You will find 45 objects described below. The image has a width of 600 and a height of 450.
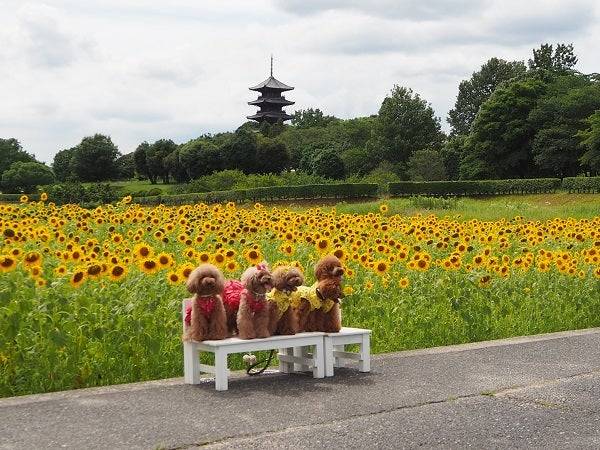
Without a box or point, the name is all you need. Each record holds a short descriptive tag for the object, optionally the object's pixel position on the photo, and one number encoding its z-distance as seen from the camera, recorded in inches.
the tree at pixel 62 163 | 3833.7
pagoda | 4178.2
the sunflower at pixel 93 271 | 288.0
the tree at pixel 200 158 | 2928.2
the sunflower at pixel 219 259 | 337.1
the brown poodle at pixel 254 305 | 245.8
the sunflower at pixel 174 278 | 300.0
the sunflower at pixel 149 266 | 310.7
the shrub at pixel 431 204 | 1165.1
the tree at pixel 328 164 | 3006.9
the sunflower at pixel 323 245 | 379.0
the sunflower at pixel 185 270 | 304.6
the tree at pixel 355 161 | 3243.1
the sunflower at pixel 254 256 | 328.5
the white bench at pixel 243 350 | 242.5
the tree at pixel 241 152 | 2896.2
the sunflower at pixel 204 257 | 356.5
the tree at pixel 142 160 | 3481.8
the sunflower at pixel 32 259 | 294.0
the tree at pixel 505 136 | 2468.0
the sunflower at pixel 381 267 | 355.3
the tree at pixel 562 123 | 2325.9
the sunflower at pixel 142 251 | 333.7
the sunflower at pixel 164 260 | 313.4
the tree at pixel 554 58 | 3237.9
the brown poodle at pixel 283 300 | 253.9
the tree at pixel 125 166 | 3746.6
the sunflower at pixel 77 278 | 278.4
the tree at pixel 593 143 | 2115.7
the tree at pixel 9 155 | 3959.2
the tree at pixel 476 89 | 3366.1
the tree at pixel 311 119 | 4411.9
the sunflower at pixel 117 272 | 295.3
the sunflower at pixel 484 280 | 378.3
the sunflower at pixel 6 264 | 280.4
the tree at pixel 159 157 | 3331.7
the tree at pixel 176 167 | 3156.0
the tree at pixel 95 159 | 3570.4
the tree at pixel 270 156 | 2950.3
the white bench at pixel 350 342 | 263.4
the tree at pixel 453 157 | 2876.5
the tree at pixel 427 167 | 2797.7
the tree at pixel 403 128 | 3250.5
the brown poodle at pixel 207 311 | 243.1
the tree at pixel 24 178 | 3034.7
